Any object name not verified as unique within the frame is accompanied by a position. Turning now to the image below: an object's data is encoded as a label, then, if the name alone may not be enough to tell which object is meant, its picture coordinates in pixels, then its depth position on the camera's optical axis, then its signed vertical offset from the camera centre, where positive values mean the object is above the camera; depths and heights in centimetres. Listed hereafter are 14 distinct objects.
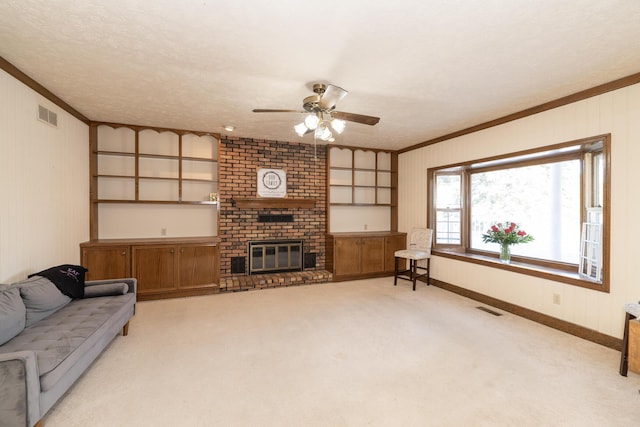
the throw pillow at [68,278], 270 -66
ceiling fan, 277 +103
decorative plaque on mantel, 532 +56
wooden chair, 489 -71
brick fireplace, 509 +23
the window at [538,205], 333 +12
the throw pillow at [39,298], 232 -74
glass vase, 410 -58
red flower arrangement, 404 -31
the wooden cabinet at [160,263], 400 -76
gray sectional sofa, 159 -92
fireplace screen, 523 -82
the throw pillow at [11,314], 197 -75
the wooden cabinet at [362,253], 534 -78
